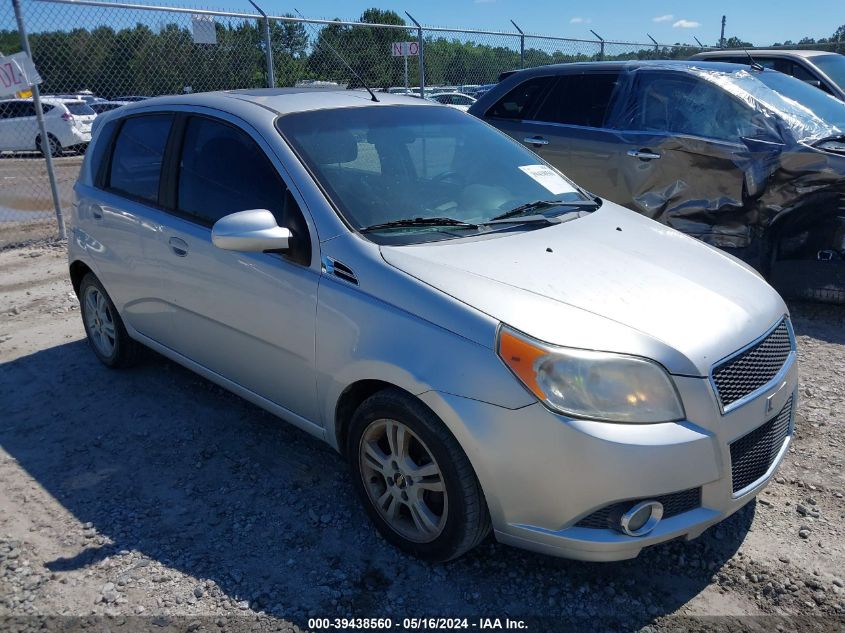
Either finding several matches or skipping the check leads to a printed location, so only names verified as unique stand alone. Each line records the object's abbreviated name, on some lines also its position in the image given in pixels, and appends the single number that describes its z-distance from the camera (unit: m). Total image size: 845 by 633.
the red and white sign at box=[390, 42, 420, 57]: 11.94
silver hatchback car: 2.43
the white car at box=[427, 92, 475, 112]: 18.14
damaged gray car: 5.41
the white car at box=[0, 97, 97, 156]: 16.50
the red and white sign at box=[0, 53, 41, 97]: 7.52
